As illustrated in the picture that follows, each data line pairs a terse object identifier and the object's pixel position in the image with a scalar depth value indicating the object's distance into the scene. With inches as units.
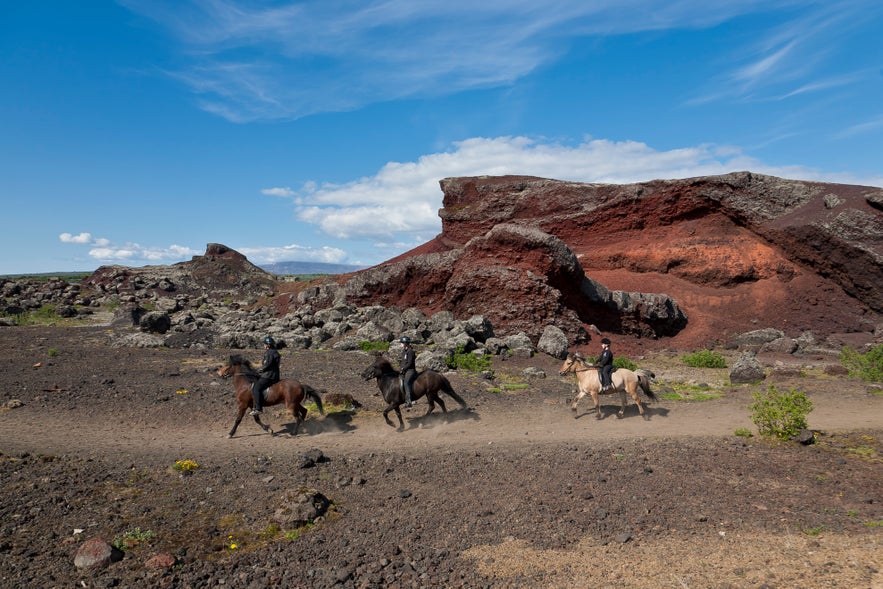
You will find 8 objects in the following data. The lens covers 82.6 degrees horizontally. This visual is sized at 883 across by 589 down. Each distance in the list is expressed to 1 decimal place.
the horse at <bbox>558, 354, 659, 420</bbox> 561.9
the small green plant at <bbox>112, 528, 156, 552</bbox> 284.7
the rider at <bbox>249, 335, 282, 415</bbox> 514.3
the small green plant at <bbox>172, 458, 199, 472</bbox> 406.6
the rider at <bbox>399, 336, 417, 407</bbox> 549.6
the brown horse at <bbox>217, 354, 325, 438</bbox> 514.3
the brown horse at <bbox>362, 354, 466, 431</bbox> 551.8
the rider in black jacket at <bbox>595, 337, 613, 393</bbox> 564.1
